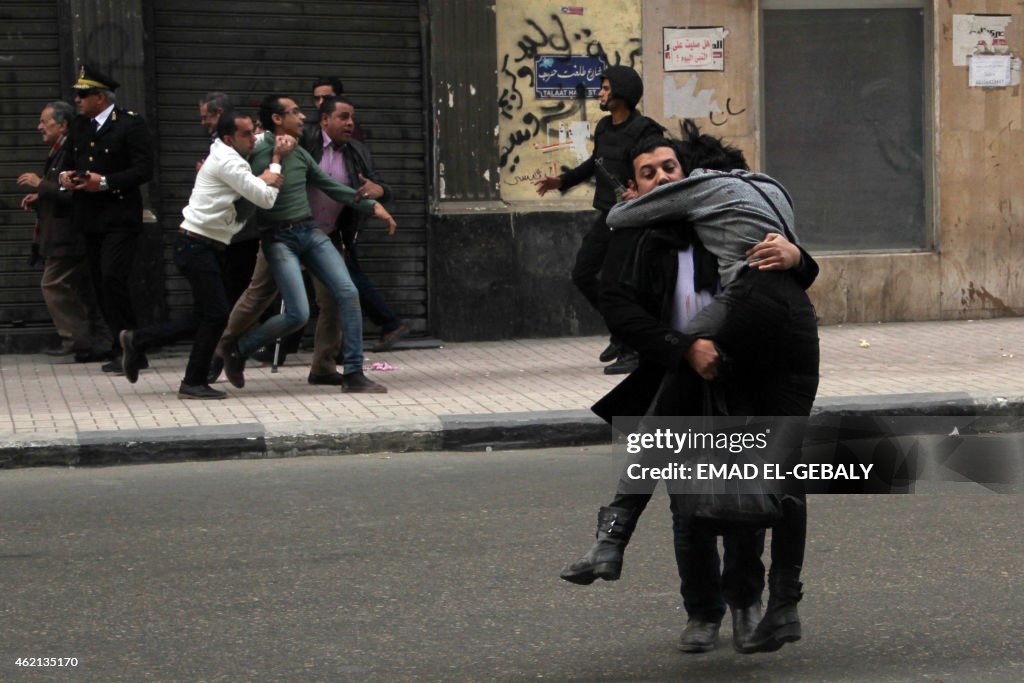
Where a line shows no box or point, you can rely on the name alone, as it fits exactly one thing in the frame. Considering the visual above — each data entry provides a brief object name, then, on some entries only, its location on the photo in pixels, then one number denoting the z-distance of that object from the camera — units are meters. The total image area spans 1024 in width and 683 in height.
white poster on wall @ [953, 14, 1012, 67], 13.74
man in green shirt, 9.79
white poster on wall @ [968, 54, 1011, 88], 13.77
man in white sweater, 9.47
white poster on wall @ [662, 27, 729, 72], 13.11
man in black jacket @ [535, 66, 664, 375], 10.19
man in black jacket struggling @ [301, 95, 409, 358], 10.36
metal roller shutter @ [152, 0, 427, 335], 12.24
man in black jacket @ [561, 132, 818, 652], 4.60
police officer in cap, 11.12
